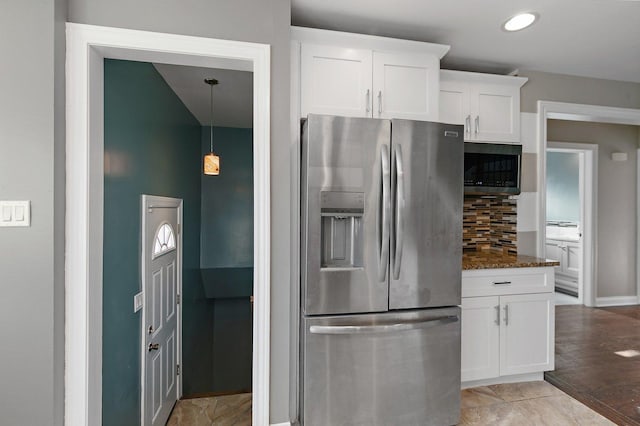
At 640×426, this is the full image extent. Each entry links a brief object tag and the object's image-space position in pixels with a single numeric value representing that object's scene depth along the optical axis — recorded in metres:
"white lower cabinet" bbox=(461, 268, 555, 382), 2.50
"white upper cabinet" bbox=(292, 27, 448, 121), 2.21
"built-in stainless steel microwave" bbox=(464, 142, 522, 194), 2.73
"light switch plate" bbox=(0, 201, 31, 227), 1.54
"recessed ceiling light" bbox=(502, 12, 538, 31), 2.22
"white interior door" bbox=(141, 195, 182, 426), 2.49
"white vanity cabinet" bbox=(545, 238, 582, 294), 5.19
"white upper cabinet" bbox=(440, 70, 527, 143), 2.76
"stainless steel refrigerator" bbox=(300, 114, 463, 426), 1.88
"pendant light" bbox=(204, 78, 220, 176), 3.31
